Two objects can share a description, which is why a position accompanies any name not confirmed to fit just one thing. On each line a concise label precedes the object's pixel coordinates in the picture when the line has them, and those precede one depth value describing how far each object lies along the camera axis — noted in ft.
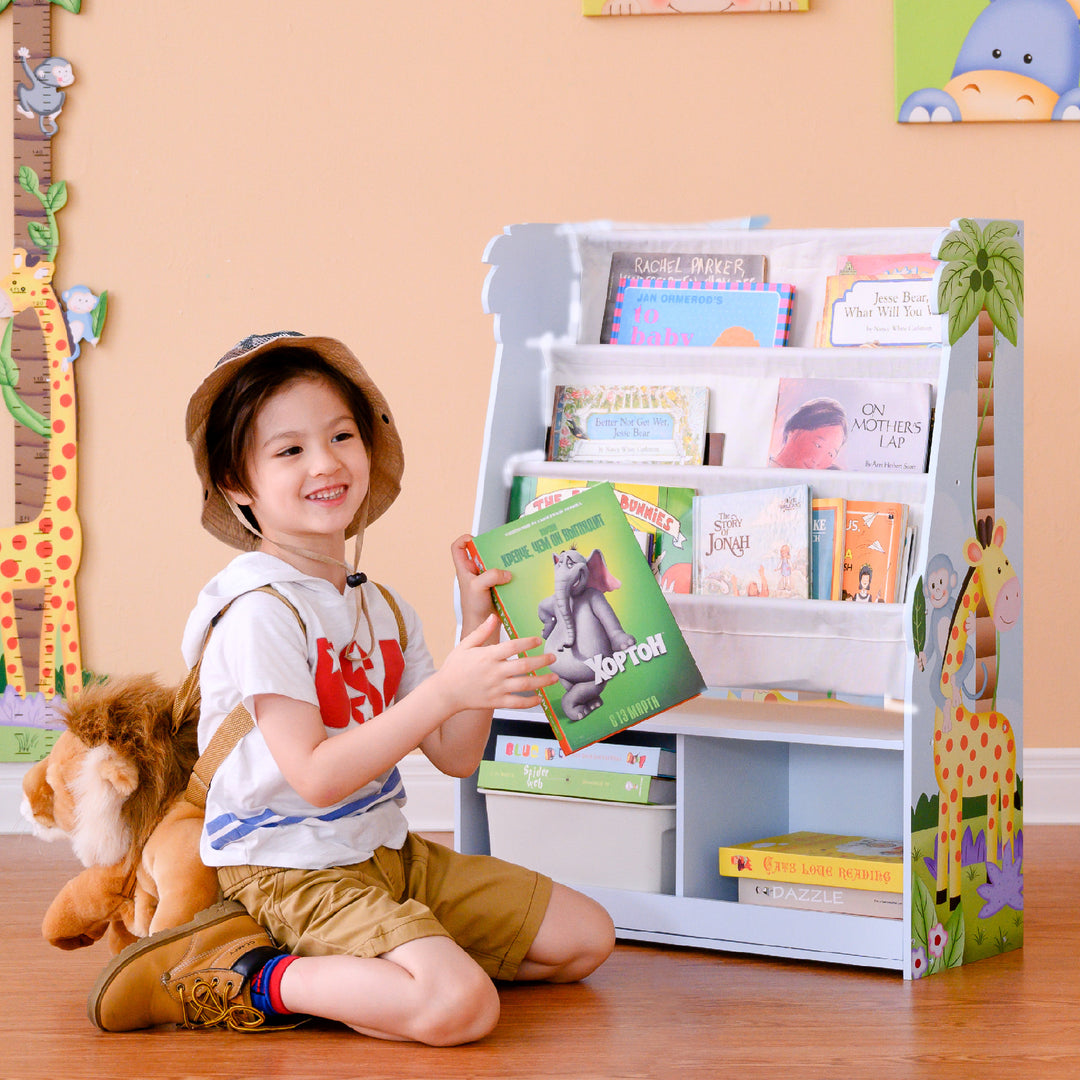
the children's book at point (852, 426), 11.74
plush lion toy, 10.96
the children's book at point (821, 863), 11.29
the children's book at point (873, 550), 11.62
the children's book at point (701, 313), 12.16
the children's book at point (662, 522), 12.02
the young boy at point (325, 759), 10.48
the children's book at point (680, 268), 12.33
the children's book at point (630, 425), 12.18
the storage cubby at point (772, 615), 11.32
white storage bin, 11.68
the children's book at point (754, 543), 11.74
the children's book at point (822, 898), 11.32
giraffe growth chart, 13.85
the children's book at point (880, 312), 11.90
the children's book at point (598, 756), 11.67
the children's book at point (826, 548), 11.70
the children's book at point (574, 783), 11.64
